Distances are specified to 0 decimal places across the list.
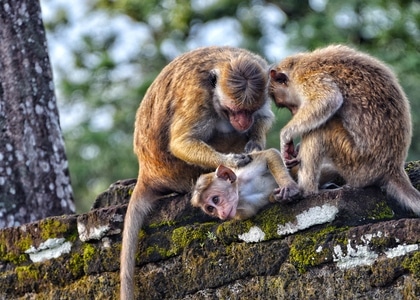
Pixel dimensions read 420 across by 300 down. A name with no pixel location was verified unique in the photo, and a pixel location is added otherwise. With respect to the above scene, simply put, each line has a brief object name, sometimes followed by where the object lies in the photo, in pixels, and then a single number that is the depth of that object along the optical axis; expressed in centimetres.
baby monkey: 1055
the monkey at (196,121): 1166
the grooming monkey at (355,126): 1047
